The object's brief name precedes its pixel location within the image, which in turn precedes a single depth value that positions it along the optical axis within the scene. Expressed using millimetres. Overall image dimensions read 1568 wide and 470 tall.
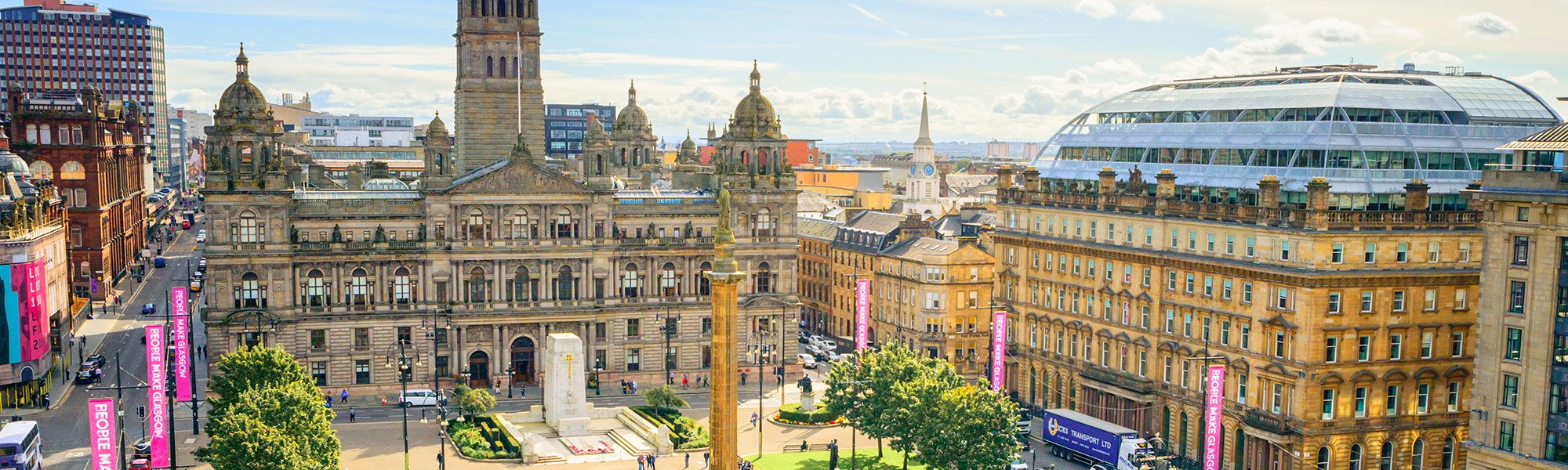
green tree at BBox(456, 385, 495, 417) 105125
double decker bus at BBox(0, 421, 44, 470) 80250
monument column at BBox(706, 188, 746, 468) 61688
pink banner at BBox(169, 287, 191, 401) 102562
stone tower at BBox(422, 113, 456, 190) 116938
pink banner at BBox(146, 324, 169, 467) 84562
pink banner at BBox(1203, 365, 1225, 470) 86625
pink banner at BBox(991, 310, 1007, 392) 108919
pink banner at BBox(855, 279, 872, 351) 117688
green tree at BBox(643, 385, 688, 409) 108312
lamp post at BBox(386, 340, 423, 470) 117938
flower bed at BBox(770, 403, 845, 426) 109750
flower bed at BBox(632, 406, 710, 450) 102188
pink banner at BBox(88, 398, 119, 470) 73812
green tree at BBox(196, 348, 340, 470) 75062
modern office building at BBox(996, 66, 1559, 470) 86812
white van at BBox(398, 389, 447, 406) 114250
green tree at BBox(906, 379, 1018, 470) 85375
